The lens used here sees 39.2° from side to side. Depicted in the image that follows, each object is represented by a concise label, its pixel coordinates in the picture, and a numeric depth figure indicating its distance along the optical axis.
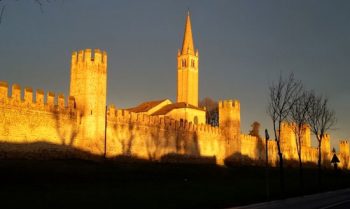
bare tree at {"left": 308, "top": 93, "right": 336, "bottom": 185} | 36.22
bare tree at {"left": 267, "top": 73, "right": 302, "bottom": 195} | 28.61
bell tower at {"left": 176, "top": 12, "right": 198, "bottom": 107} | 95.06
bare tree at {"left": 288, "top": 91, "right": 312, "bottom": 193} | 33.50
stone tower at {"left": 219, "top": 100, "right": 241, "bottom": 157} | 59.06
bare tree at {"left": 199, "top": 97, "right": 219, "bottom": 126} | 91.62
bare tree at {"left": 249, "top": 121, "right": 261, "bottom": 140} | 92.75
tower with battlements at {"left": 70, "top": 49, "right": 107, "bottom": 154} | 36.84
